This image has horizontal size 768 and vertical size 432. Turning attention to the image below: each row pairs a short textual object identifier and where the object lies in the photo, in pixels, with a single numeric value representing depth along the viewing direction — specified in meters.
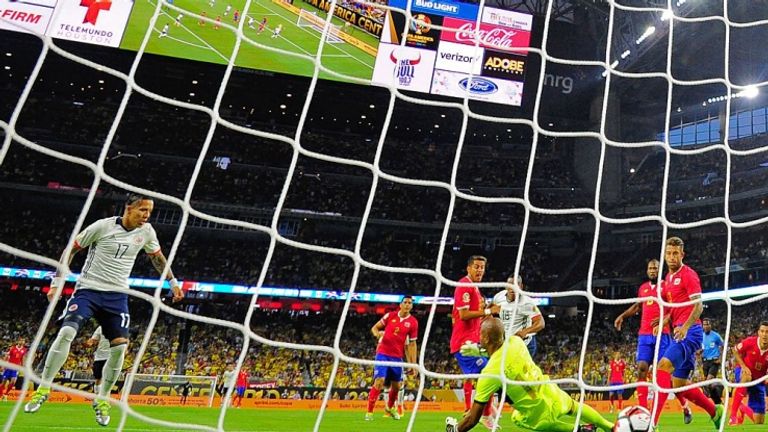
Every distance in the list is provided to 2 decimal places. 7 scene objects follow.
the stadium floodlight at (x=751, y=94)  19.58
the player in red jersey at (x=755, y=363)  5.88
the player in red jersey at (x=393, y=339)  6.71
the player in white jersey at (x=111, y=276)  3.88
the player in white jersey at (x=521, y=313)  5.57
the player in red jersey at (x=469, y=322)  5.22
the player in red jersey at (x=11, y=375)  10.19
